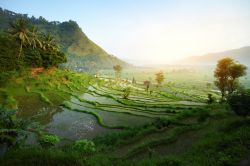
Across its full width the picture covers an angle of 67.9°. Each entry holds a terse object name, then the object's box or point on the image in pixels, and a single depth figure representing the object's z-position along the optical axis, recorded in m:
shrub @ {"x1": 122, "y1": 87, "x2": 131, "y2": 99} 43.26
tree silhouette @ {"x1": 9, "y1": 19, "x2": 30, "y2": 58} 45.91
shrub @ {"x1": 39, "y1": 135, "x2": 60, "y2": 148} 16.88
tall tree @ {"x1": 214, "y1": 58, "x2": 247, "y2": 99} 42.28
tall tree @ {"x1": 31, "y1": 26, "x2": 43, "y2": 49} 52.01
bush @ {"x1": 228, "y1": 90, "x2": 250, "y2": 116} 14.95
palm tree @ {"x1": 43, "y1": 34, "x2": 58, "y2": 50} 59.66
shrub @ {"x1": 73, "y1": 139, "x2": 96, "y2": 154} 15.15
